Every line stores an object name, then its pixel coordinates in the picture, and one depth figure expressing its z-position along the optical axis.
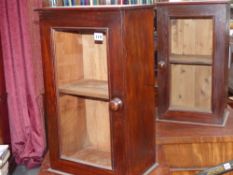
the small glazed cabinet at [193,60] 1.74
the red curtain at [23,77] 1.80
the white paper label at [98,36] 1.23
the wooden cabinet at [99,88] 1.15
